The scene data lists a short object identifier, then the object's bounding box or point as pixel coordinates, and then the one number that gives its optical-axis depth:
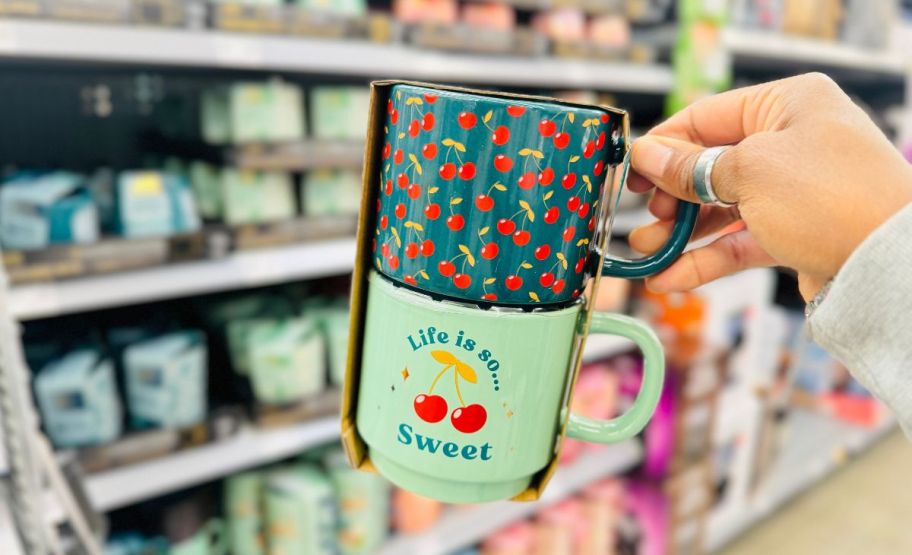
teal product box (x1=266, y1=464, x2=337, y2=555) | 1.26
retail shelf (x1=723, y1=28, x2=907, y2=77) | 1.68
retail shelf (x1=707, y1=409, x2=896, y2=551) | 2.27
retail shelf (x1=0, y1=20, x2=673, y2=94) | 0.88
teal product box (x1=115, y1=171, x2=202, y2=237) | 1.06
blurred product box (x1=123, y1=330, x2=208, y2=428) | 1.11
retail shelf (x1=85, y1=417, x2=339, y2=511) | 1.07
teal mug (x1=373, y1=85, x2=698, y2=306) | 0.43
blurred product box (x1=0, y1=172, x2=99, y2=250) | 0.96
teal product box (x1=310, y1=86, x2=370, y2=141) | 1.21
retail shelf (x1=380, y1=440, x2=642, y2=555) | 1.48
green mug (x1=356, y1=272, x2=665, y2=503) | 0.46
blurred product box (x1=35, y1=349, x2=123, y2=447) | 1.02
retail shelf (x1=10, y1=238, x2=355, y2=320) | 0.95
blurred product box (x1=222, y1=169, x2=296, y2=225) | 1.18
